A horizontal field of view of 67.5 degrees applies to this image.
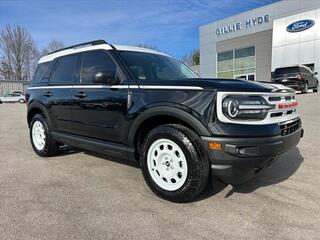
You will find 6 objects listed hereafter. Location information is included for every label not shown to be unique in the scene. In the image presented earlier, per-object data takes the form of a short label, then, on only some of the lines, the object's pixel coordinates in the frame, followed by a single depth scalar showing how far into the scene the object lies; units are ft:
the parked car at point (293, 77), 43.46
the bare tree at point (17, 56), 138.83
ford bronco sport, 7.81
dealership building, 61.55
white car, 97.64
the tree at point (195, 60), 113.24
